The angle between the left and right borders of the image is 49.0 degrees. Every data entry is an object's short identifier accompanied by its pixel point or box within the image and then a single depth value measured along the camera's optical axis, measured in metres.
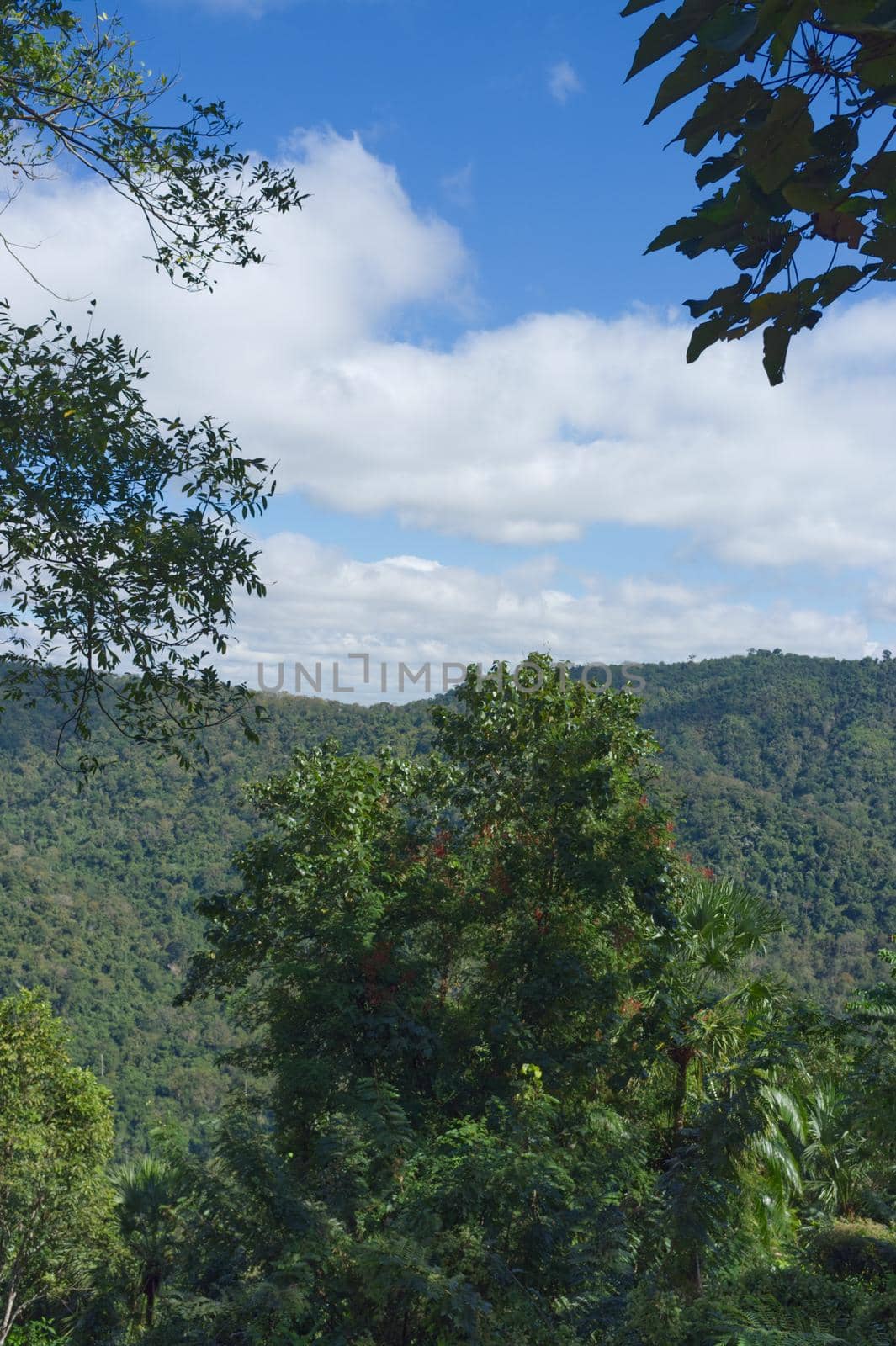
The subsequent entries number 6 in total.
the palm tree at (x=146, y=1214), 11.44
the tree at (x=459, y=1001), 4.77
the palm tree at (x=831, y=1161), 10.45
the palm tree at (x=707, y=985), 7.66
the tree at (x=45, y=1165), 13.31
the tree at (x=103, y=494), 4.18
